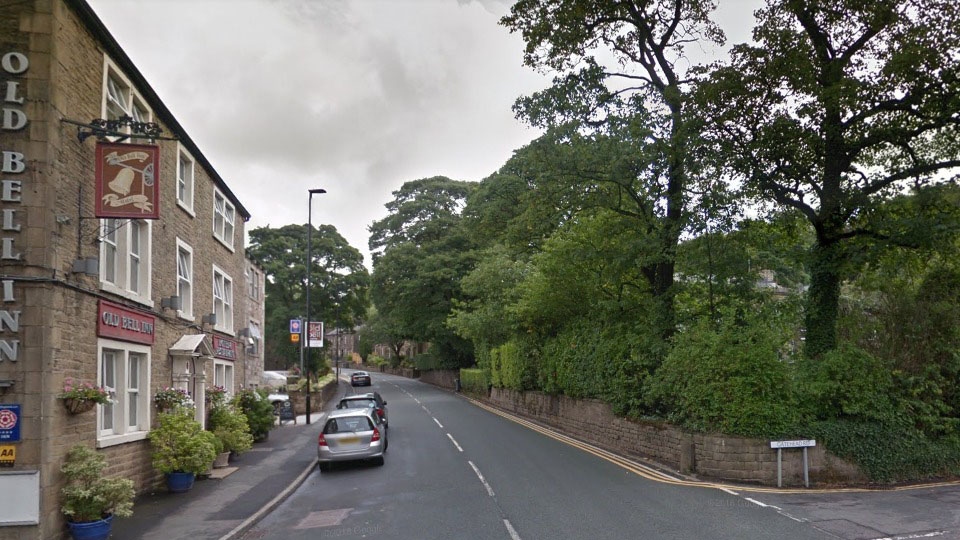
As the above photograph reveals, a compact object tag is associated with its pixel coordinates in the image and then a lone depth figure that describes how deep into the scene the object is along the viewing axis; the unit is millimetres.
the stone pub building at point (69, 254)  8789
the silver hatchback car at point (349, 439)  16375
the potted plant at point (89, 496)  9102
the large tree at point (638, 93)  16984
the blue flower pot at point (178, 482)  13062
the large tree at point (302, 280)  52625
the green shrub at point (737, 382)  13562
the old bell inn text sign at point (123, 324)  10891
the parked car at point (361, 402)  20872
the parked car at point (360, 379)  56009
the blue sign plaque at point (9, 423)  8641
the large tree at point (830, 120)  13523
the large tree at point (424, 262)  50312
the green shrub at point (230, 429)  16484
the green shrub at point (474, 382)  42969
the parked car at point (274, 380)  38403
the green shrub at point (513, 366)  29938
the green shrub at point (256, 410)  20906
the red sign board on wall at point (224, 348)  19062
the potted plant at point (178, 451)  12859
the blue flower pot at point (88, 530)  9086
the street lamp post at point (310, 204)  28816
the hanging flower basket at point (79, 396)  9297
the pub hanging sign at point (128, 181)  10000
